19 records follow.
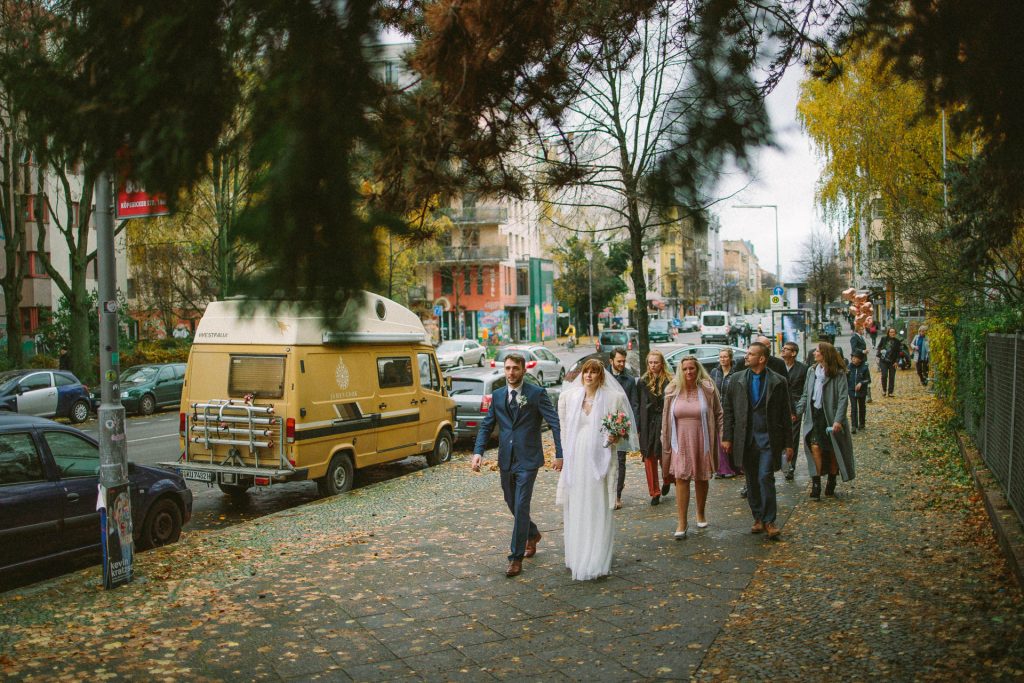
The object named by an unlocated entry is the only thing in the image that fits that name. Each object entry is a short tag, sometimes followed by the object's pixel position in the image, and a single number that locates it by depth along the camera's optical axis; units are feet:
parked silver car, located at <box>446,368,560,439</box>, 57.72
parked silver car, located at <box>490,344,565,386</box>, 108.49
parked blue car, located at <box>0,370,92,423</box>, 78.33
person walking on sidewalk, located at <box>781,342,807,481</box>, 40.37
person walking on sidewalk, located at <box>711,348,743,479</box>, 34.91
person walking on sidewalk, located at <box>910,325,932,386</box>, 87.56
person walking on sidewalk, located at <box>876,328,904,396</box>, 77.05
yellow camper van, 37.45
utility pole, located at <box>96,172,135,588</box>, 24.63
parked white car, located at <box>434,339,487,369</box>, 131.95
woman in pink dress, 28.07
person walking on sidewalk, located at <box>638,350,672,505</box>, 33.83
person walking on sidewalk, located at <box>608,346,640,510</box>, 36.37
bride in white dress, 23.76
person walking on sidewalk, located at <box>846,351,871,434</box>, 55.01
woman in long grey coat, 33.68
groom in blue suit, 24.91
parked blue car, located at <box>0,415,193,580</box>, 26.05
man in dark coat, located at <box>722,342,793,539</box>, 28.07
